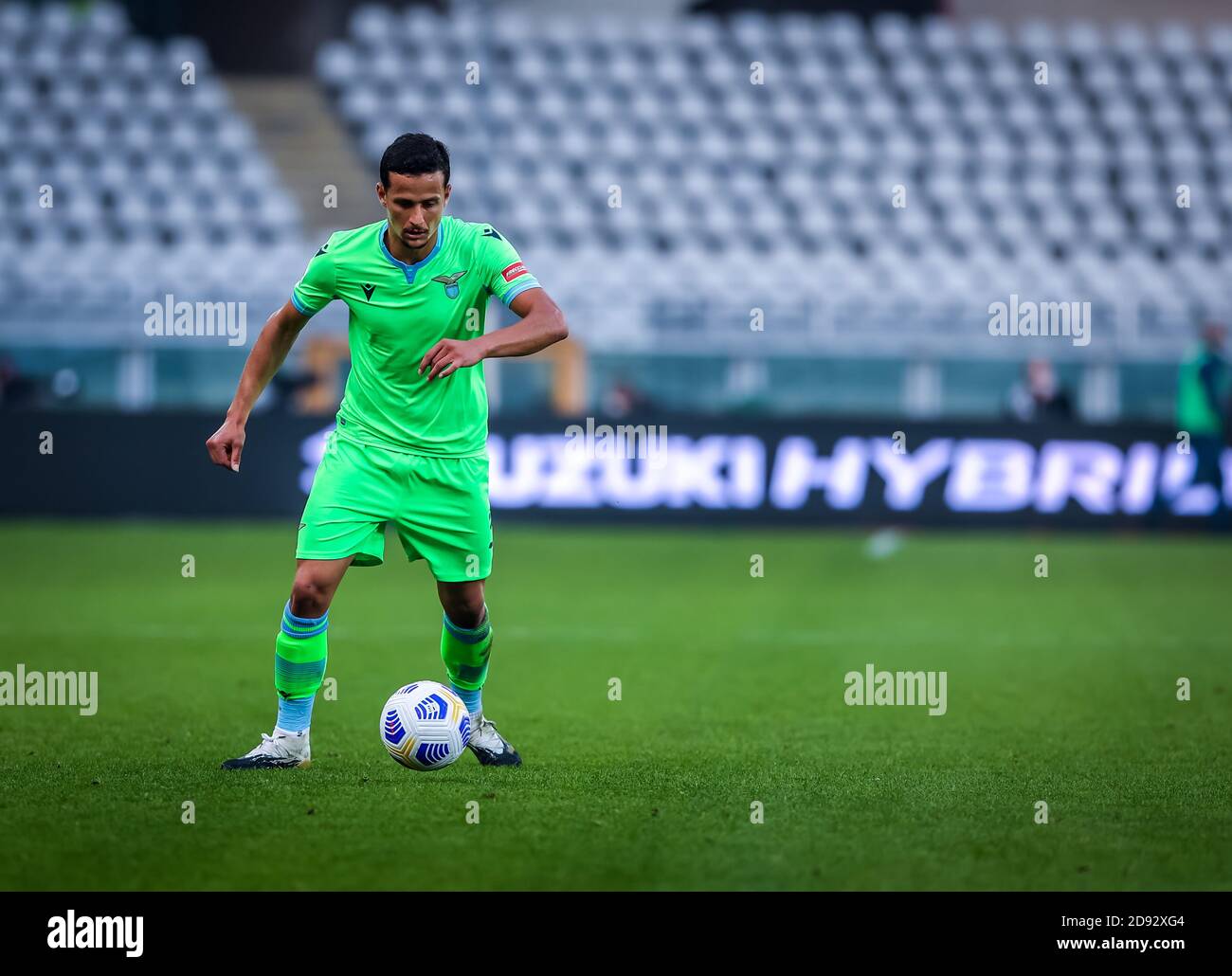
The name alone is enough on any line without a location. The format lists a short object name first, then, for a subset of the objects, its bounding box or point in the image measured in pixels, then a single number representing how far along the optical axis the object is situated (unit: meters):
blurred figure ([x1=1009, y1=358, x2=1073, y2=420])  17.47
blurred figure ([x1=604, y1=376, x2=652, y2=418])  18.40
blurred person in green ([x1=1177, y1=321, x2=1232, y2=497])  15.77
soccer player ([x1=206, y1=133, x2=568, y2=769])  5.66
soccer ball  5.61
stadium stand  20.56
